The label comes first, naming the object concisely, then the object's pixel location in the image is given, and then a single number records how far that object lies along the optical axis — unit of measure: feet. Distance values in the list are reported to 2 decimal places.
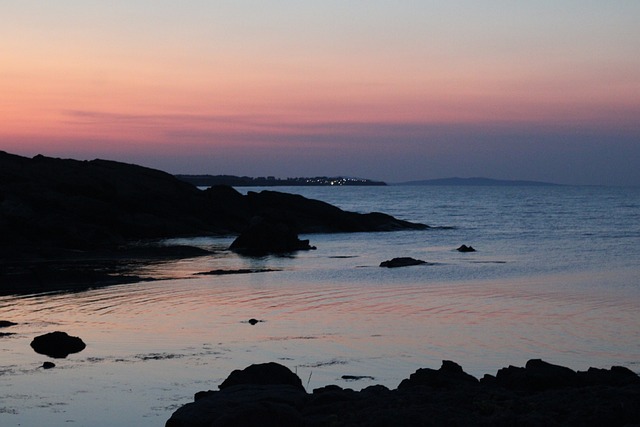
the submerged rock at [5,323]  83.25
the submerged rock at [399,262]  157.07
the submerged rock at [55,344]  69.51
